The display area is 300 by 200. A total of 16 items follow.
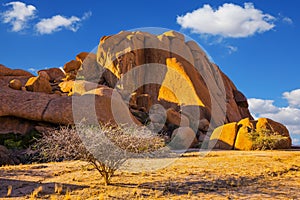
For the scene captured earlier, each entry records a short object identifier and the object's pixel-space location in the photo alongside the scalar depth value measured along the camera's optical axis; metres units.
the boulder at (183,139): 29.14
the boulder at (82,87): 35.56
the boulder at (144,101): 45.05
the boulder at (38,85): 39.50
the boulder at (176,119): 38.91
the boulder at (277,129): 25.96
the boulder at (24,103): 29.62
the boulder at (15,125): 29.08
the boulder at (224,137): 26.85
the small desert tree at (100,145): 11.63
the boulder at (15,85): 37.56
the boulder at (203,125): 39.47
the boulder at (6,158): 20.18
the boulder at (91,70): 53.50
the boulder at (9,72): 56.85
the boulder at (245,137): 25.47
